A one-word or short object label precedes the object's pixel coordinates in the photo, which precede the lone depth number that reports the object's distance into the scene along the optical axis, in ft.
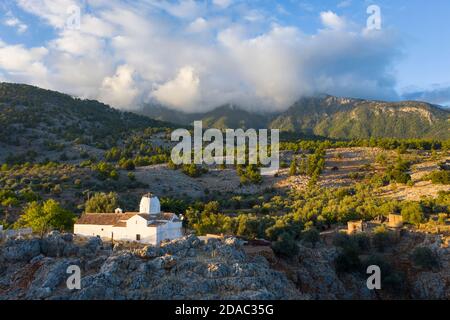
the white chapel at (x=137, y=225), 96.89
